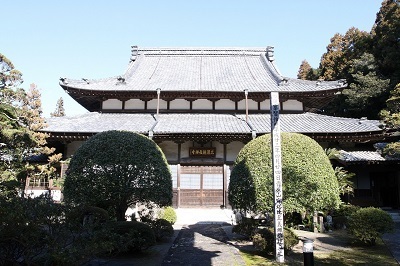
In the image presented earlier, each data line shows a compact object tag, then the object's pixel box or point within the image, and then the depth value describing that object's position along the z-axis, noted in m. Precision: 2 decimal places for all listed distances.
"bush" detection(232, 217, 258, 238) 10.38
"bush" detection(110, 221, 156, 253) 8.09
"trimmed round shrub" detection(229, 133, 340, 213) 9.41
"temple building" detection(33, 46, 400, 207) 17.88
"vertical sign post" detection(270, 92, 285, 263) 7.76
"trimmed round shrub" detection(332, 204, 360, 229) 13.63
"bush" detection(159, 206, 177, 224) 13.23
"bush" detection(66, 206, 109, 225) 5.61
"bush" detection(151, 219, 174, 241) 10.49
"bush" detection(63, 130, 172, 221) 9.33
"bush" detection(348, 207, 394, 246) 9.59
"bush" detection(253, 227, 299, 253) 8.44
